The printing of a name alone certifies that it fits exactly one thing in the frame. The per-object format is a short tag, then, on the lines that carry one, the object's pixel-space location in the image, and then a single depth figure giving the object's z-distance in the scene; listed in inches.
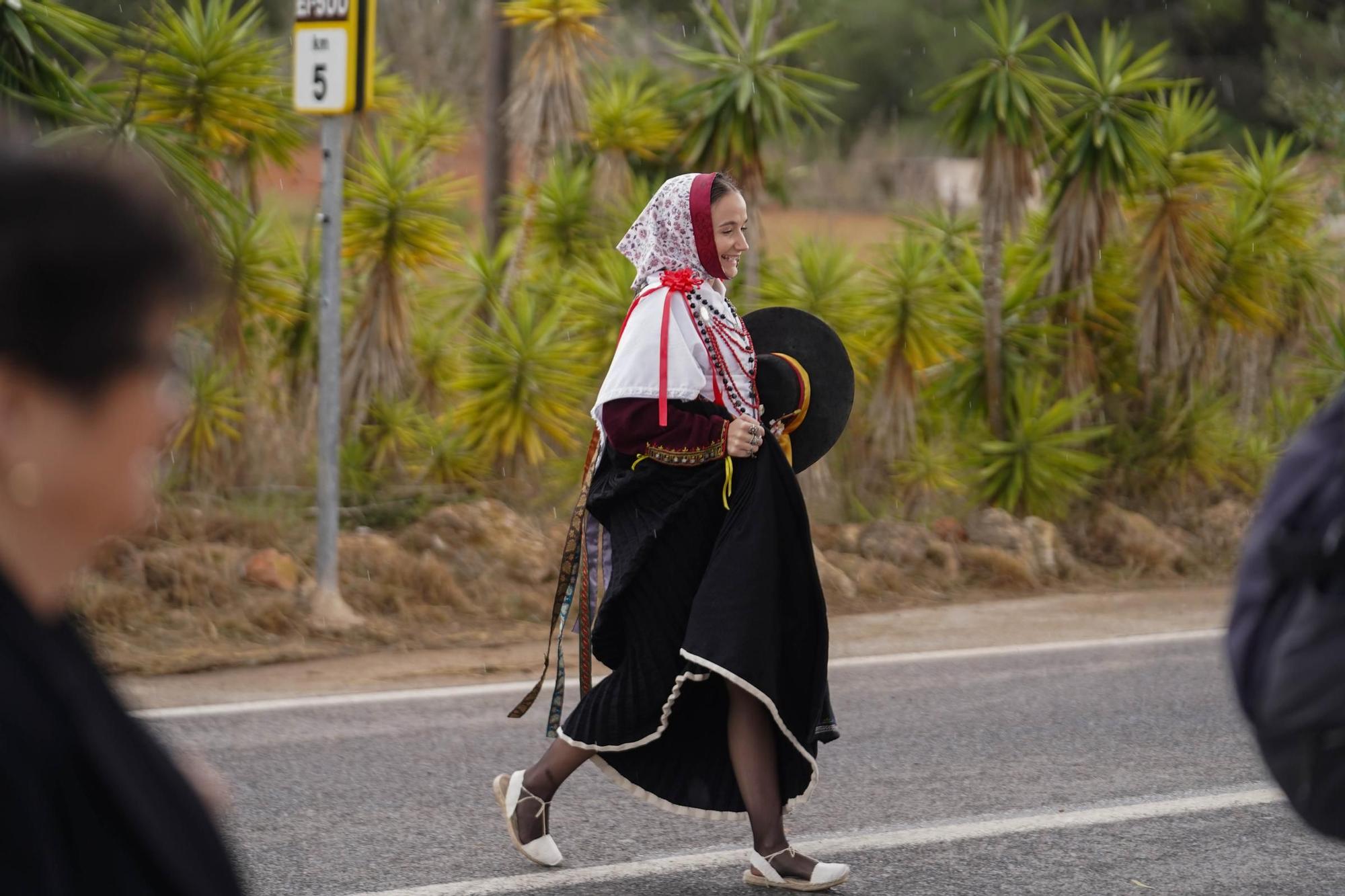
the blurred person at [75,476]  99.9
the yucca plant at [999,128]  759.7
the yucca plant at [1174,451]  806.5
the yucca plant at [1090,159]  772.6
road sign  565.9
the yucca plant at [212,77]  644.1
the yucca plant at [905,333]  750.5
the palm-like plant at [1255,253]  820.0
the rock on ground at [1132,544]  750.5
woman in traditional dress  324.5
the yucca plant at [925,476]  767.7
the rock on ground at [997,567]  711.7
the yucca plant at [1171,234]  791.1
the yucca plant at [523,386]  681.0
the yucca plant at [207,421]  655.1
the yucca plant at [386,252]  703.1
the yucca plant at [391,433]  709.9
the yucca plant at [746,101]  738.8
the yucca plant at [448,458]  705.6
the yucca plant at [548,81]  781.9
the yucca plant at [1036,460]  749.9
